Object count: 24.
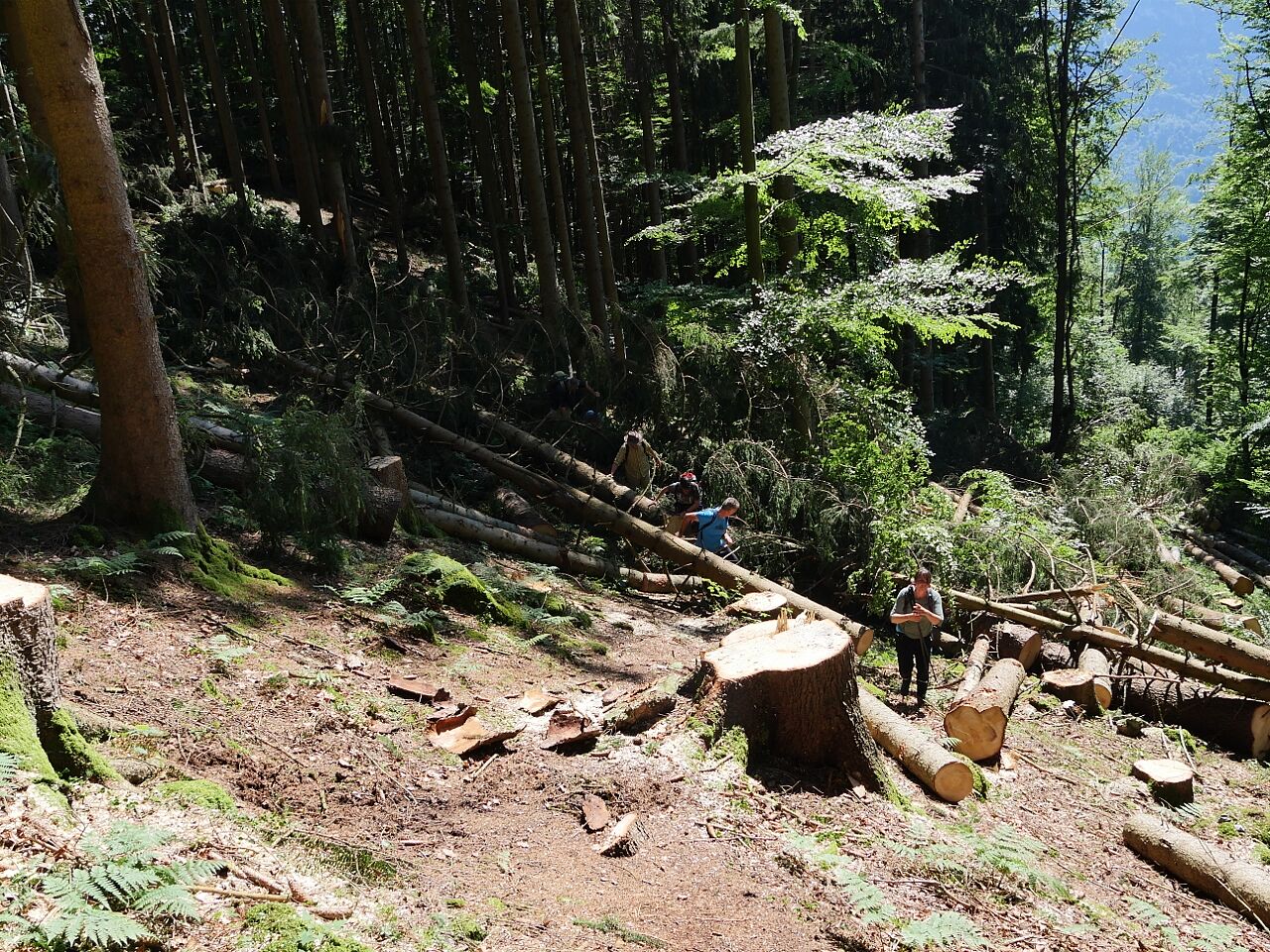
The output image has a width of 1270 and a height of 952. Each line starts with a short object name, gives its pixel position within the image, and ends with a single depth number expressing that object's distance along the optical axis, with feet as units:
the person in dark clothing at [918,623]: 26.66
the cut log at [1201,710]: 27.73
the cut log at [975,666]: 27.78
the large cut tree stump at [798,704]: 17.63
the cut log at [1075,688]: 29.55
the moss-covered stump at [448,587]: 23.95
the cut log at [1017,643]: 31.96
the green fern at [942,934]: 12.87
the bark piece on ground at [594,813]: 14.75
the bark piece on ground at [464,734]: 16.63
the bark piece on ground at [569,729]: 17.37
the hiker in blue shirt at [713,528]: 34.24
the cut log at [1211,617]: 34.78
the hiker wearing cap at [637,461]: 38.40
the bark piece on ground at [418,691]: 18.28
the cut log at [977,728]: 23.25
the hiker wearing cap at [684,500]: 35.55
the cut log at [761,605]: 30.68
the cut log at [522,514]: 36.14
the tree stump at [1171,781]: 22.70
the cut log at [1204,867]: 17.52
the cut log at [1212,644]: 27.22
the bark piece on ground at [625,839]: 14.06
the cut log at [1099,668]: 29.55
